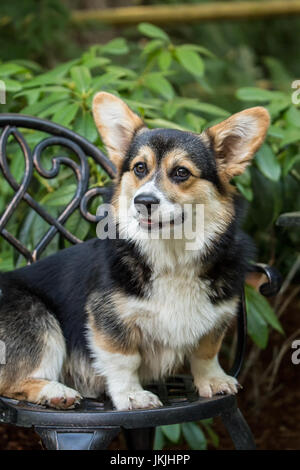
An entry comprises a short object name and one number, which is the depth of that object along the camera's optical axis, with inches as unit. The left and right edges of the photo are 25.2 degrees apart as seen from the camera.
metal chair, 79.7
